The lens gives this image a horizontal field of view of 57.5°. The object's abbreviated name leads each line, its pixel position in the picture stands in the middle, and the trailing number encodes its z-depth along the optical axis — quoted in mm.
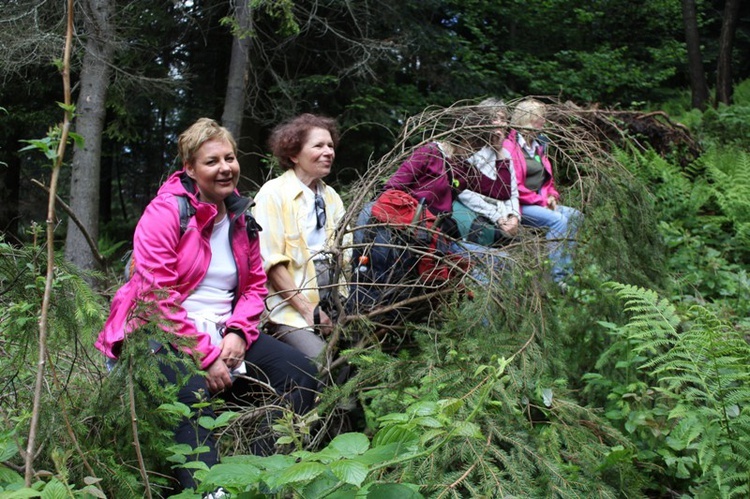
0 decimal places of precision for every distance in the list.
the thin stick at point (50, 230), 1739
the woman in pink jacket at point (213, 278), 3209
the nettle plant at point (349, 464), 1558
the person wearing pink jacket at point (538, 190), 3941
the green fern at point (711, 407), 2338
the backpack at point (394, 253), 3670
